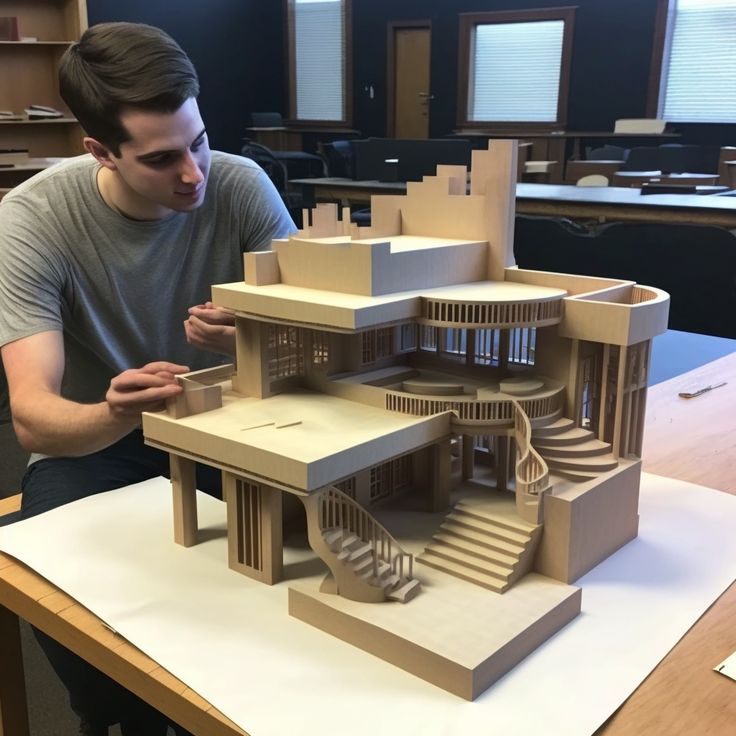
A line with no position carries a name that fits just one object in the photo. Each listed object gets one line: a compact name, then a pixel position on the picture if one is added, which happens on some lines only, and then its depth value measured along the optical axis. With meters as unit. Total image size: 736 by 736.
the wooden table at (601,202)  5.82
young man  1.99
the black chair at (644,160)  9.34
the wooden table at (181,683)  1.27
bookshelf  7.94
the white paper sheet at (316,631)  1.26
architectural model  1.47
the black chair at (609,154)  11.00
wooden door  14.79
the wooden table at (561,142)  12.51
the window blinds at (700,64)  11.48
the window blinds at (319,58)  15.67
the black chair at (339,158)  13.09
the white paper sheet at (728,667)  1.38
